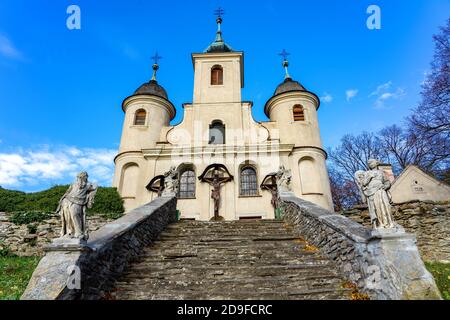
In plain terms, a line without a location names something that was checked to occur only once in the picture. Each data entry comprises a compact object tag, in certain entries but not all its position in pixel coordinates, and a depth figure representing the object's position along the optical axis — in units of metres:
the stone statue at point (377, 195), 4.53
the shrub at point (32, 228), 11.03
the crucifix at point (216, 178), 14.83
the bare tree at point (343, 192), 26.59
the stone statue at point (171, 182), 11.87
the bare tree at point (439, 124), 13.09
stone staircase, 4.83
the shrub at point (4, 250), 10.36
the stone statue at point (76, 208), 4.62
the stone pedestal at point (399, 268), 3.82
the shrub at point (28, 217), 11.20
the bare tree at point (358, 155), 26.00
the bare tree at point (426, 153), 13.35
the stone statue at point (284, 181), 11.73
